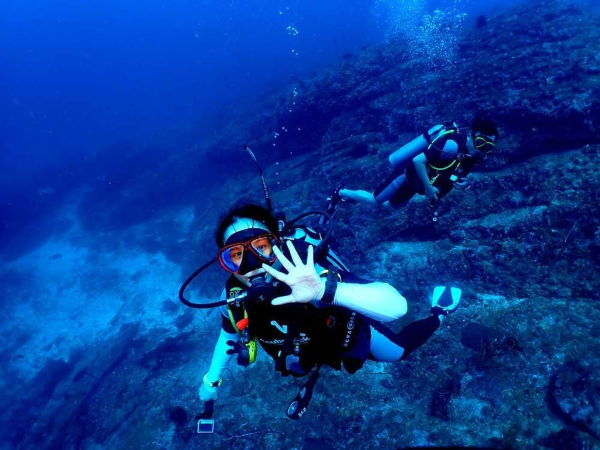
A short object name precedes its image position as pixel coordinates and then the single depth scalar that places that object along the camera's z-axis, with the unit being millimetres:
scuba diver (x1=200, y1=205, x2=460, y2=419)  2092
